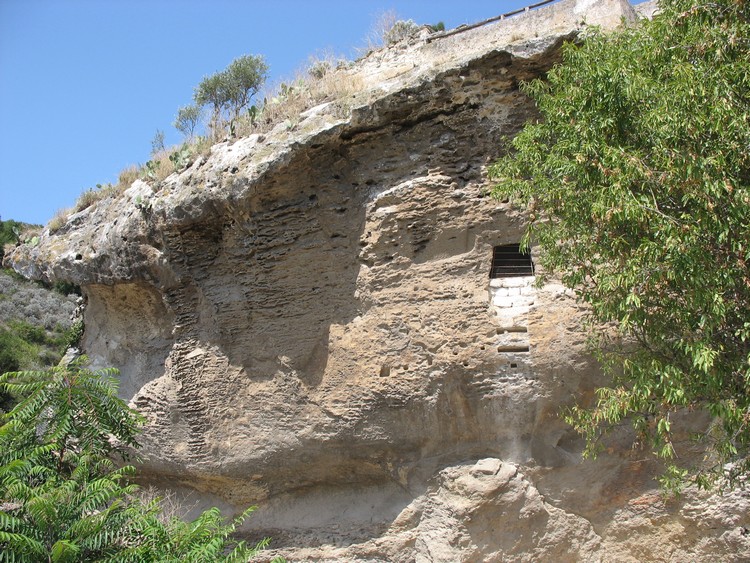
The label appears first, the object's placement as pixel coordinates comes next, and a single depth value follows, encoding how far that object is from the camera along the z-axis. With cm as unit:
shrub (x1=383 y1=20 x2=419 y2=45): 1099
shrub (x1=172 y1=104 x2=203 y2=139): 2186
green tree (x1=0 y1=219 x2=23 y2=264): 2694
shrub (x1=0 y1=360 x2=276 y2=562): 641
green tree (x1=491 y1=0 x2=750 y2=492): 568
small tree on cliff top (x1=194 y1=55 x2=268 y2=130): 2127
